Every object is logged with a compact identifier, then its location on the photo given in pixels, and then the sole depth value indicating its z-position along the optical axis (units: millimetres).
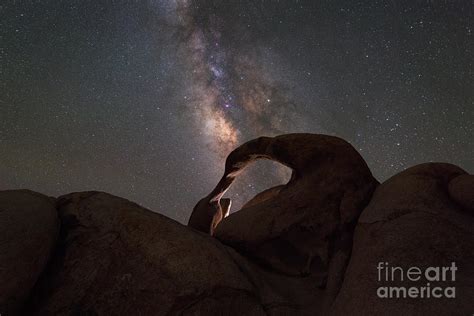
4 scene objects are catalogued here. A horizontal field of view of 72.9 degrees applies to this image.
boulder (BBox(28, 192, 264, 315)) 4648
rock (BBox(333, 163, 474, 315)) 4379
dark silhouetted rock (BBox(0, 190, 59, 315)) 4107
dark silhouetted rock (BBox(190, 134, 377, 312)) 6195
